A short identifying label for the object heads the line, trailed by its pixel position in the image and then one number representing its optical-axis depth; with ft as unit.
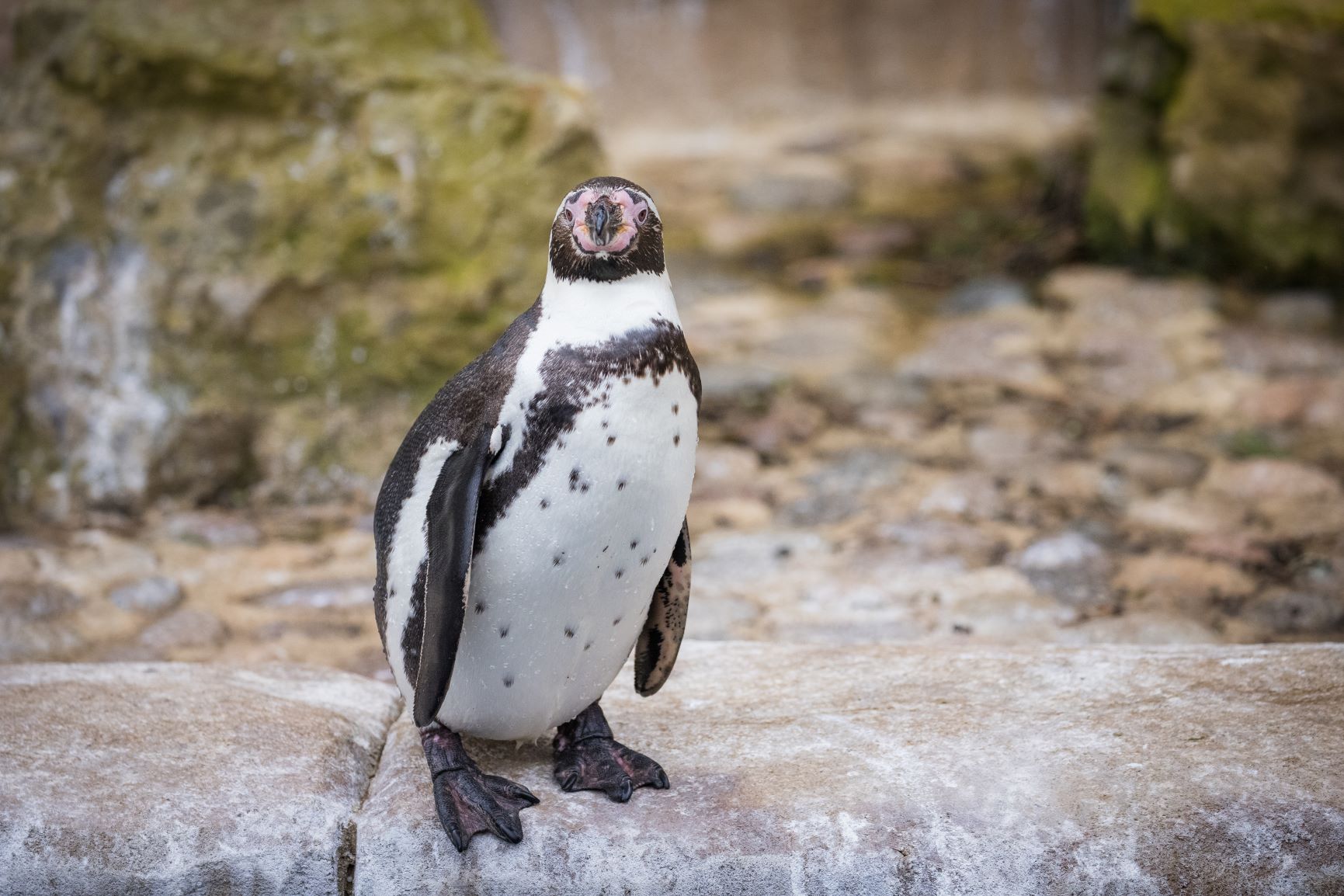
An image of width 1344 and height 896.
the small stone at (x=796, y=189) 23.18
